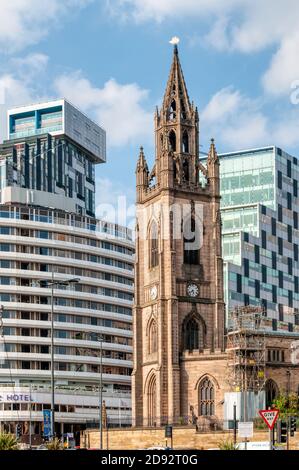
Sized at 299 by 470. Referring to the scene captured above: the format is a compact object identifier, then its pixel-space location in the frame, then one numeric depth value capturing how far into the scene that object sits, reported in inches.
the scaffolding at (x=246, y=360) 3927.2
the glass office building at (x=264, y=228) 6102.4
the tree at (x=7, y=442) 1492.4
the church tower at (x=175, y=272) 4109.3
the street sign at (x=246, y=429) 1405.0
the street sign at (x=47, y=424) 2965.6
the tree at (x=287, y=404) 3780.0
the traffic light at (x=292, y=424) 2132.9
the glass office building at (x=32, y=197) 5890.8
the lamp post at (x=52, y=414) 2524.1
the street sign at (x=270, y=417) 1301.7
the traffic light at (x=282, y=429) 1443.2
